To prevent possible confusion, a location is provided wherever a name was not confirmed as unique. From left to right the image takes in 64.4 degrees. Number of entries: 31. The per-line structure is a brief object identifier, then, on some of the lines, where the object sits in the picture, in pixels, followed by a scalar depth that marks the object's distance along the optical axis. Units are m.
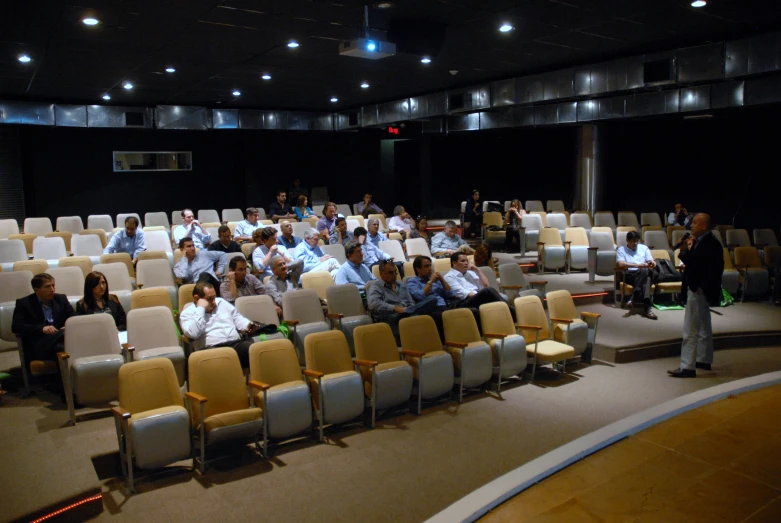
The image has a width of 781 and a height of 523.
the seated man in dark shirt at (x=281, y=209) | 11.79
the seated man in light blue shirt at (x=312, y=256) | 7.61
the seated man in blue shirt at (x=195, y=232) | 9.02
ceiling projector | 6.55
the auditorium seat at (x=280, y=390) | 4.20
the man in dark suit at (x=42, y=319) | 4.90
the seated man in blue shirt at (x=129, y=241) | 8.34
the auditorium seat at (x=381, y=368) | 4.73
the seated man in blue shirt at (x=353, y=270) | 6.77
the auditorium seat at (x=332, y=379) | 4.45
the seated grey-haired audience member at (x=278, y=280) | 6.26
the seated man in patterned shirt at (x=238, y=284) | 5.86
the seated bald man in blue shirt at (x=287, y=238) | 7.79
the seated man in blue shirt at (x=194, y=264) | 7.01
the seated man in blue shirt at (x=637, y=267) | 7.88
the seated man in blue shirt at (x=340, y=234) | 8.69
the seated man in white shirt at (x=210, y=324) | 5.01
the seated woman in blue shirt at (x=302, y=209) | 11.78
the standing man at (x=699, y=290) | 5.54
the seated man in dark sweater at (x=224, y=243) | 7.54
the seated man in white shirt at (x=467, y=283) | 6.29
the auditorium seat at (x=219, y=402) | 3.95
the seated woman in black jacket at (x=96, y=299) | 5.20
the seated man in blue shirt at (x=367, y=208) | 11.90
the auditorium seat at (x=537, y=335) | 5.77
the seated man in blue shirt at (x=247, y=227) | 9.48
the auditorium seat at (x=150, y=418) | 3.70
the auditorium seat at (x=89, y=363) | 4.45
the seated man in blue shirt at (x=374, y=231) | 8.79
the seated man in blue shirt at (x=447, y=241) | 9.32
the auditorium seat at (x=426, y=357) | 5.00
